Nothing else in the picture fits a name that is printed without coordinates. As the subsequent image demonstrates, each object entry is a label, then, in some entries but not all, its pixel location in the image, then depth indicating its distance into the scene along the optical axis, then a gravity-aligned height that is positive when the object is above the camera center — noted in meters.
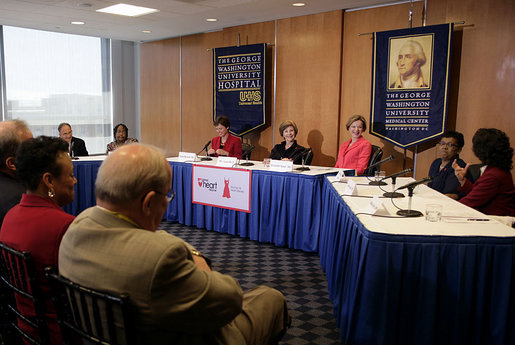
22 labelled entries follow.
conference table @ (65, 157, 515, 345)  1.87 -0.75
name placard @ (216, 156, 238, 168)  4.59 -0.54
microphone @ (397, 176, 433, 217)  2.31 -0.53
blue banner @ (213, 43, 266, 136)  6.50 +0.44
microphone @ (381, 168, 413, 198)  2.89 -0.54
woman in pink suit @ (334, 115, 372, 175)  4.76 -0.40
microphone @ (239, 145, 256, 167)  5.70 -0.53
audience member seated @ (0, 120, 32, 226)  1.95 -0.26
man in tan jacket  1.09 -0.39
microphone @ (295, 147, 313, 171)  4.33 -0.50
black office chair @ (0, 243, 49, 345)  1.37 -0.61
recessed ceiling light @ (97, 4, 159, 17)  5.62 +1.39
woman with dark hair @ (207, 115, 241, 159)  5.74 -0.39
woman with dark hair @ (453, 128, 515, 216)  2.93 -0.45
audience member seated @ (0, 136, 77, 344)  1.45 -0.37
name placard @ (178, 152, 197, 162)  5.09 -0.55
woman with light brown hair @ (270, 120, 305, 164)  5.16 -0.41
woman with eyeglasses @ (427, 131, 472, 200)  3.70 -0.45
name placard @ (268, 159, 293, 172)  4.17 -0.52
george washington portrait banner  4.89 +0.39
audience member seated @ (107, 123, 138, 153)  5.94 -0.33
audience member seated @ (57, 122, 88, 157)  5.51 -0.44
